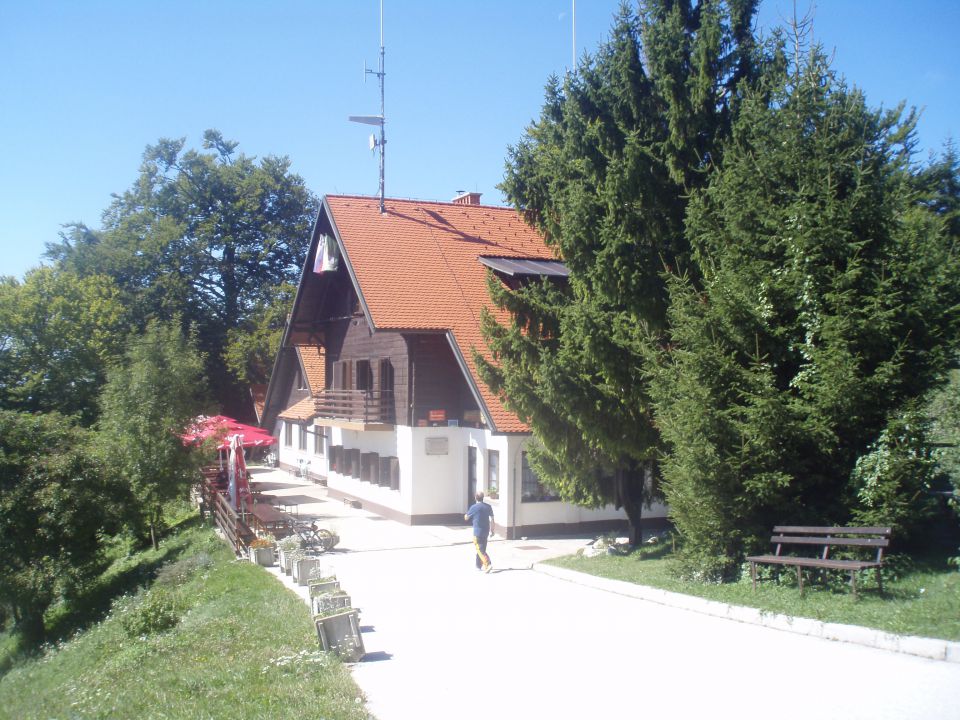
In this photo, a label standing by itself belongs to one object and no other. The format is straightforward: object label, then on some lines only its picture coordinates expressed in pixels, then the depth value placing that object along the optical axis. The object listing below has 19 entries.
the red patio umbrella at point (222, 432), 23.69
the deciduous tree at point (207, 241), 47.41
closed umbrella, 22.55
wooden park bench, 9.93
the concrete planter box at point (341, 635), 9.68
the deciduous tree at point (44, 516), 20.02
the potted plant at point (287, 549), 15.92
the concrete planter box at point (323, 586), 11.53
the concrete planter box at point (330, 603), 10.40
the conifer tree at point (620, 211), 14.73
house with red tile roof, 20.70
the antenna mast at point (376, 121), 28.25
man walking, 15.65
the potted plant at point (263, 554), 17.12
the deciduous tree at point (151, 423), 22.08
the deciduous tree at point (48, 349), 36.78
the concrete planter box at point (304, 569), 14.61
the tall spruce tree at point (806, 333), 11.13
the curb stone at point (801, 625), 8.19
